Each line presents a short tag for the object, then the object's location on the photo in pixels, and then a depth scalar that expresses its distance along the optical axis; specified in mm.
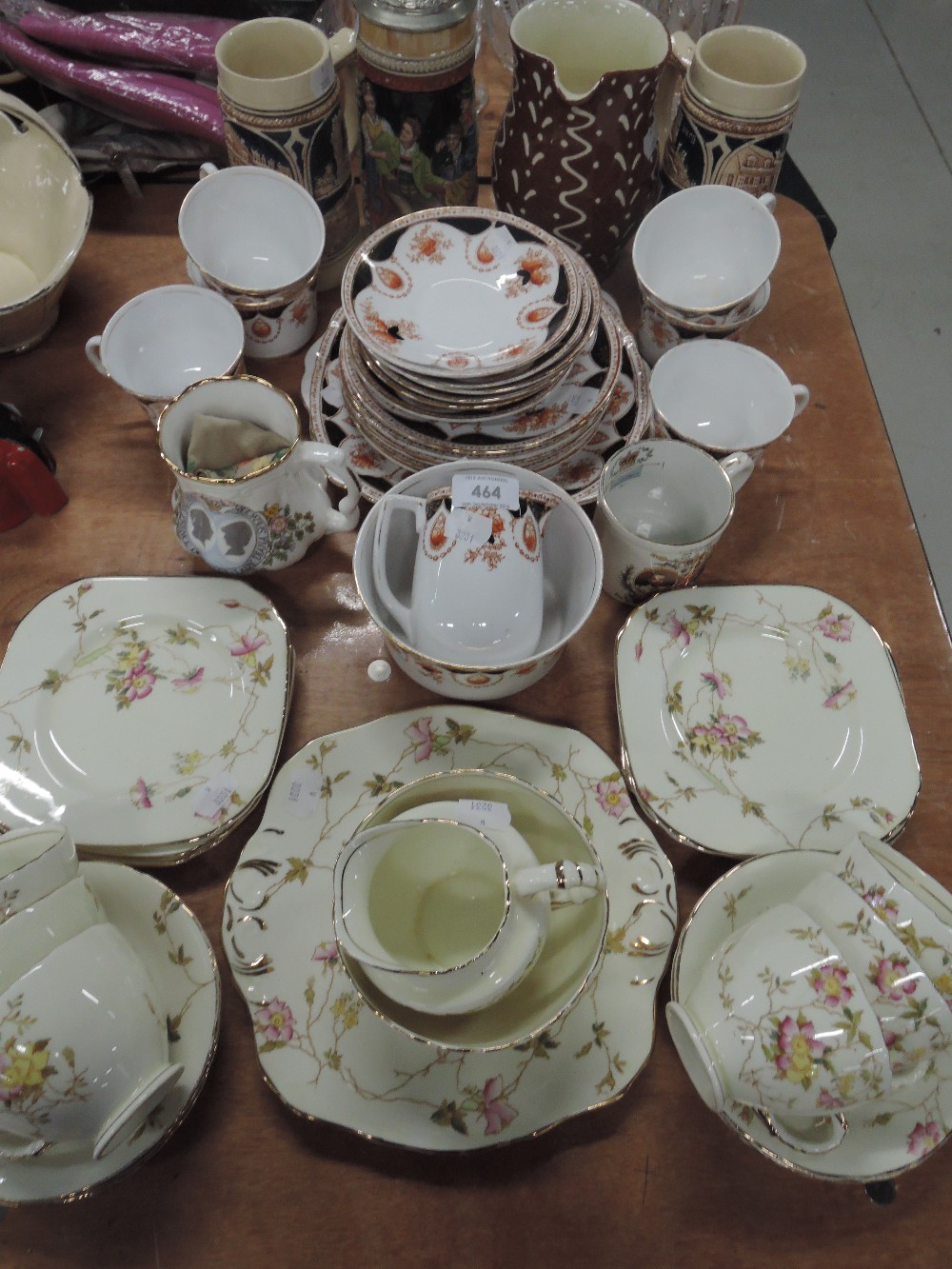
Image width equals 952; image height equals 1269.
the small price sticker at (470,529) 603
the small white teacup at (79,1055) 434
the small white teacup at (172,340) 757
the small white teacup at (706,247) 790
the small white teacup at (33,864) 461
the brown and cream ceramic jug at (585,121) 708
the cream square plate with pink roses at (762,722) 603
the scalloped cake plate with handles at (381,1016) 501
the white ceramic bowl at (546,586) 584
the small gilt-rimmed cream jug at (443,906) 456
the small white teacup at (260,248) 756
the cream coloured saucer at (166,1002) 458
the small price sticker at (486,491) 614
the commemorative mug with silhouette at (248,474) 633
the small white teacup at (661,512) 643
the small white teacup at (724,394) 756
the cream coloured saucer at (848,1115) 477
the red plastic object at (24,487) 695
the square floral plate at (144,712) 591
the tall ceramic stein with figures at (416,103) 696
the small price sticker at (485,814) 508
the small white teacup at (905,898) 451
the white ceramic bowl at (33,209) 814
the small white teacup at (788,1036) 449
